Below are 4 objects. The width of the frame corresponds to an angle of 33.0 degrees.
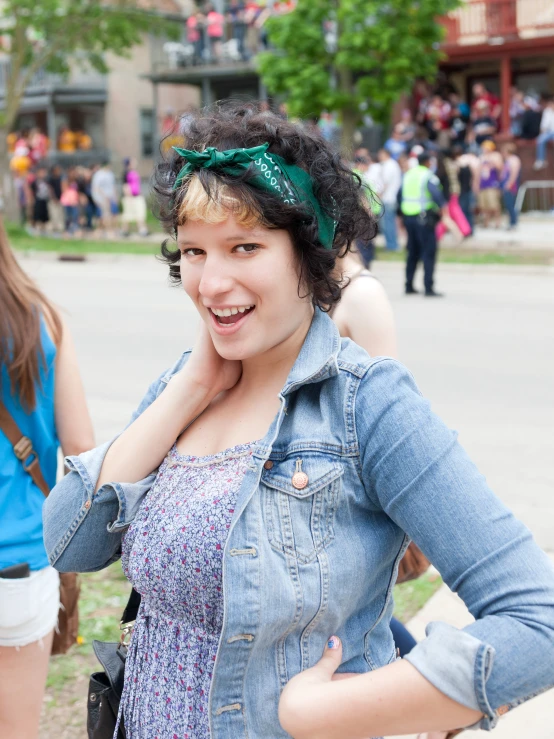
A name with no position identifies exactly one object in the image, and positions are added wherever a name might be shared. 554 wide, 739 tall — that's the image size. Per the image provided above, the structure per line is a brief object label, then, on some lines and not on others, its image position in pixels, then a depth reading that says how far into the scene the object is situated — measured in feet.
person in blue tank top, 8.04
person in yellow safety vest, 43.34
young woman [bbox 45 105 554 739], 4.53
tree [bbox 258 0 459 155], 65.26
